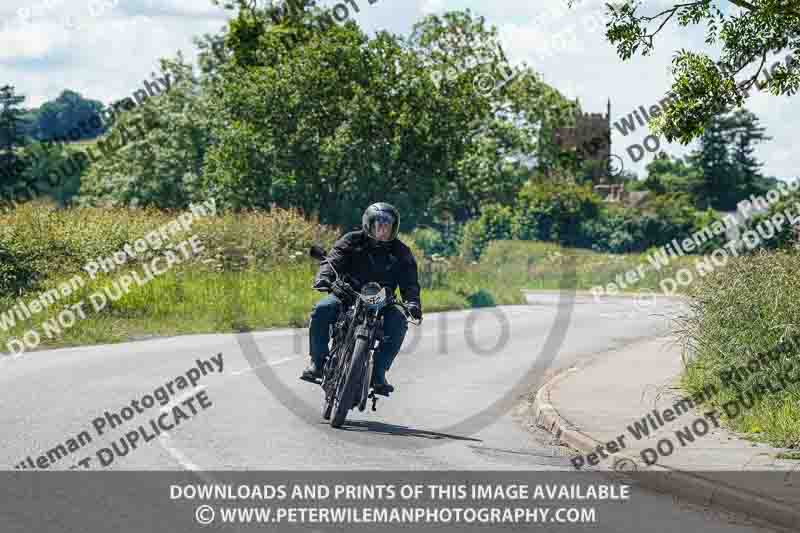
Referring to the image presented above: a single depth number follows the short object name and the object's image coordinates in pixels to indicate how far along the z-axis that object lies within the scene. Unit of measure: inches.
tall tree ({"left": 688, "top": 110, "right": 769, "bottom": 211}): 4456.2
